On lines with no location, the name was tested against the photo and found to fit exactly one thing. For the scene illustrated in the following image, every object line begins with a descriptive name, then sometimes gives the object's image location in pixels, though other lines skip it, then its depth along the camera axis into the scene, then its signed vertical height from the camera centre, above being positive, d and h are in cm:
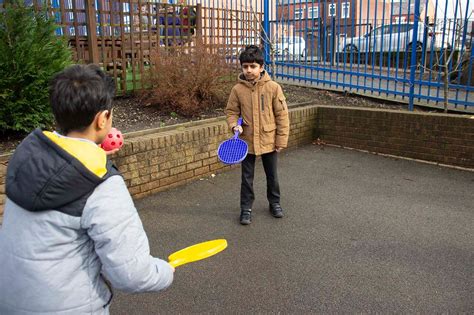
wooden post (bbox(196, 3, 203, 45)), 797 +55
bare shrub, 620 -42
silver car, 679 +13
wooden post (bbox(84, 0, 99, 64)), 636 +31
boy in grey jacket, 136 -51
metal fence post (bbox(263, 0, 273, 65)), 895 +44
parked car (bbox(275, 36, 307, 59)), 902 +1
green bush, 430 -15
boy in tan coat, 396 -61
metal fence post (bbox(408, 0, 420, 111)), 657 -11
